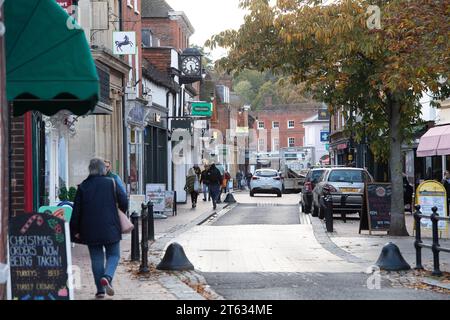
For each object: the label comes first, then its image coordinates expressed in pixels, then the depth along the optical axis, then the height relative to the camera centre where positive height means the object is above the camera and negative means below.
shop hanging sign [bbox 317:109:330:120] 105.34 +5.24
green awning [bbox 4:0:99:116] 11.42 +1.34
